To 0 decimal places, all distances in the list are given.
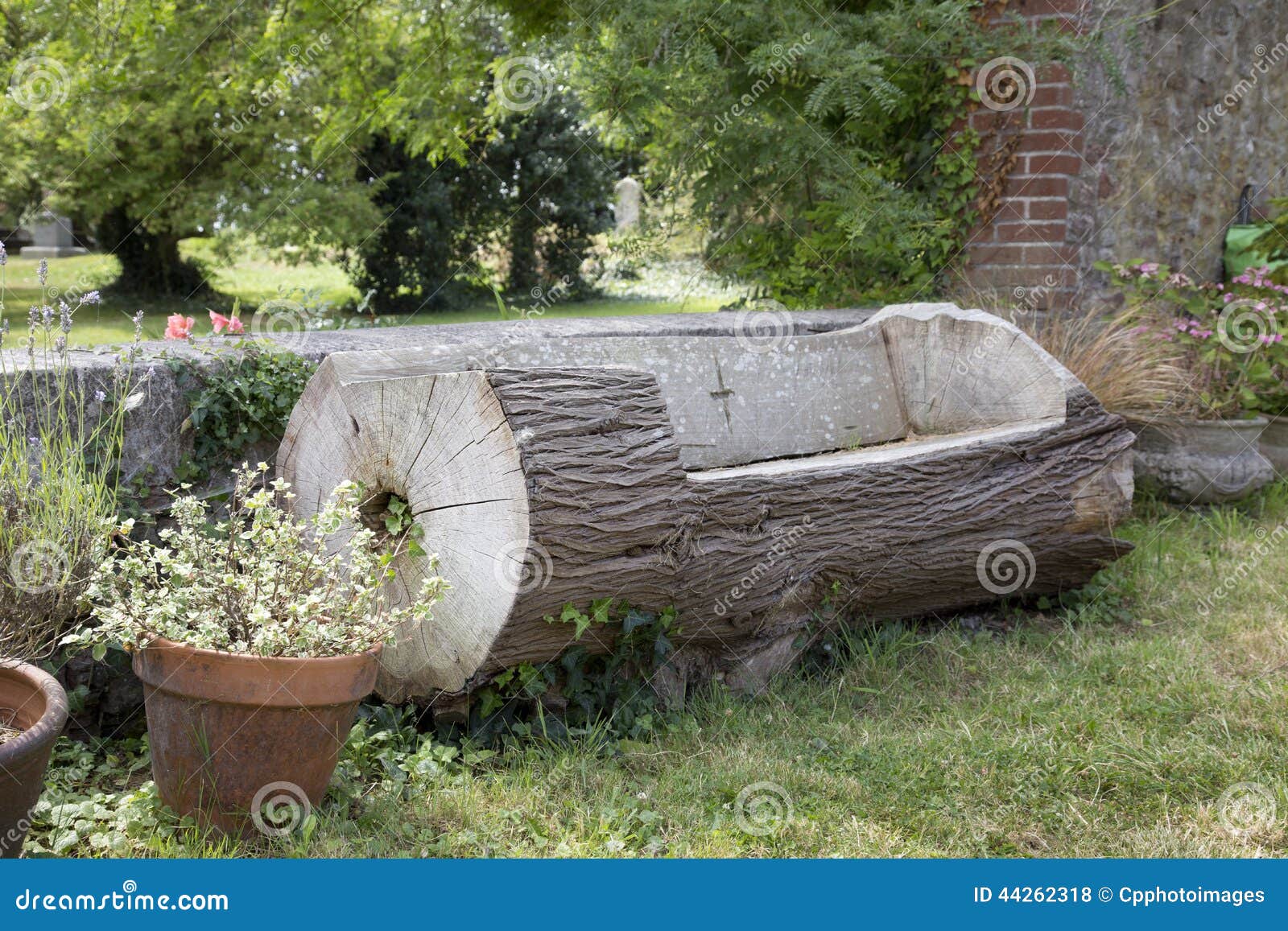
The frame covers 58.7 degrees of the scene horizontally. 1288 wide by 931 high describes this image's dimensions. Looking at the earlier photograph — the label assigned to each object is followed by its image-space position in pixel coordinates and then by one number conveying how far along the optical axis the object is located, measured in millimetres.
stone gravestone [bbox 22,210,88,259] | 19453
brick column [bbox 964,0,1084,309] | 5742
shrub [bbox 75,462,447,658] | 2539
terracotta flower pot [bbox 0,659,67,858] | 2117
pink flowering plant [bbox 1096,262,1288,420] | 5590
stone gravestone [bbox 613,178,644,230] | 14837
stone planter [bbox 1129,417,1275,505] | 5414
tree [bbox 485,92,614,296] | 11938
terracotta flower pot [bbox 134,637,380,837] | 2479
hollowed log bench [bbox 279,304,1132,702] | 2832
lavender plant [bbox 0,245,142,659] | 2584
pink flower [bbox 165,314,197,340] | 3602
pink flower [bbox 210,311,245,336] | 3678
